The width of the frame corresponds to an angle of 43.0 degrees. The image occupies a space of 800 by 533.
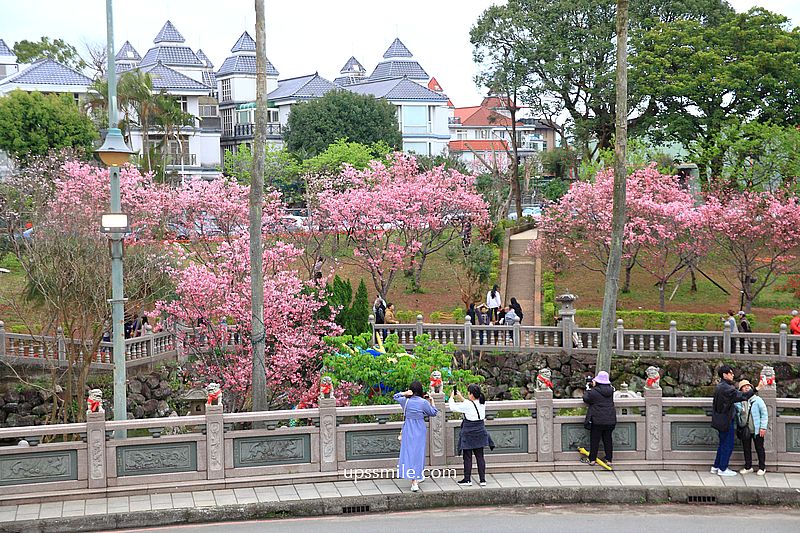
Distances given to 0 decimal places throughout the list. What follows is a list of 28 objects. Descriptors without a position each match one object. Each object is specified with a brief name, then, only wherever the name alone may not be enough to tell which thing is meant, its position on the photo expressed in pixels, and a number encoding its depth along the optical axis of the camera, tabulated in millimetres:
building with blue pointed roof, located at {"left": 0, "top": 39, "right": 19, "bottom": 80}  76375
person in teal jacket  14258
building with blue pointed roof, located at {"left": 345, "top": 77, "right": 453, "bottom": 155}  71000
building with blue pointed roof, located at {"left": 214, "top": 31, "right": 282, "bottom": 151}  73938
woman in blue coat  13953
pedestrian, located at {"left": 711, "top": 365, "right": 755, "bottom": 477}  14320
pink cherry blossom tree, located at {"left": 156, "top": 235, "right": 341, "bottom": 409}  21281
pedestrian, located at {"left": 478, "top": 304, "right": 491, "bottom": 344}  30969
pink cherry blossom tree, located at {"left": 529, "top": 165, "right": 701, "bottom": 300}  33625
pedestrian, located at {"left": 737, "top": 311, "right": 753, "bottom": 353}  27938
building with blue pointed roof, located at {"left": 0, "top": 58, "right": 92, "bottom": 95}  62531
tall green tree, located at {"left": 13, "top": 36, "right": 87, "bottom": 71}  80125
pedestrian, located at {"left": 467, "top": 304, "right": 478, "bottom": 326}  31672
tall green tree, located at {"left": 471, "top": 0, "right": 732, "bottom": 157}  46000
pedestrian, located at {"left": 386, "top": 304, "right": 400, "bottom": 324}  30531
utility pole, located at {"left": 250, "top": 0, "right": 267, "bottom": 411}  17781
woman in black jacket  14594
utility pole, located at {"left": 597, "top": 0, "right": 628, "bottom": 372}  18516
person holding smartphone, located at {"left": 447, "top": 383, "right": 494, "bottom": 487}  14031
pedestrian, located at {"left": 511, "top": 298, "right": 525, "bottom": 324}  31672
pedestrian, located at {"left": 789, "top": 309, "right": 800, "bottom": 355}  28109
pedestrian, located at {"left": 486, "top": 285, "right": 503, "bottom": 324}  31453
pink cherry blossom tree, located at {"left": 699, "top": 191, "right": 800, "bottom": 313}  31969
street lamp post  15055
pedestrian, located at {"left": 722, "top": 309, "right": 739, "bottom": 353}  28141
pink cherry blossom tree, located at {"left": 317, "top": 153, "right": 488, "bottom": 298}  34469
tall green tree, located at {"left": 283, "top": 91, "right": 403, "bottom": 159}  61125
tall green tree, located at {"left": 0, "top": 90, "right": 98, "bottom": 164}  49750
